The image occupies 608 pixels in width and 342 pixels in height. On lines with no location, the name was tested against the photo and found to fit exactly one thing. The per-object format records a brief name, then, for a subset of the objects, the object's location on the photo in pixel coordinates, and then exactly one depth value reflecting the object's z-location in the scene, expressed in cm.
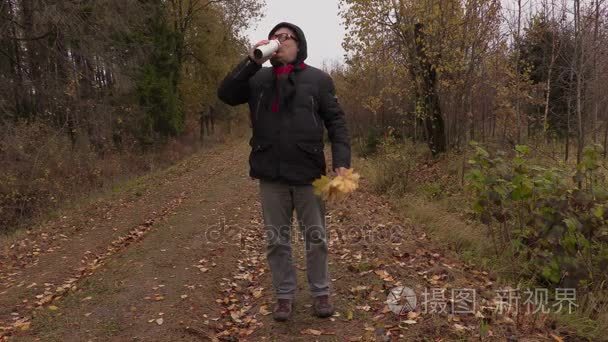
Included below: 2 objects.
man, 374
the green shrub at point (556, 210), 467
